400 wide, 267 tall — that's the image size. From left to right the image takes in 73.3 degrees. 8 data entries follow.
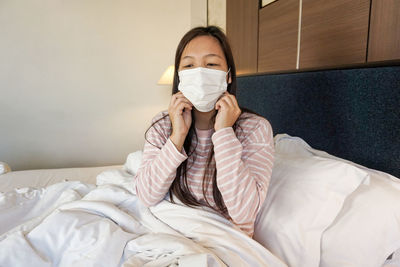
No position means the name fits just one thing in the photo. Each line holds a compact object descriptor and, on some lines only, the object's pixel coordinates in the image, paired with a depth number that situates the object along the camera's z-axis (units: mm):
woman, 782
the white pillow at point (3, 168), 1623
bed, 678
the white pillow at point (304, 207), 768
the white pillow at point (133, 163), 1353
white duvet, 646
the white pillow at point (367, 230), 730
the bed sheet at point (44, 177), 1461
